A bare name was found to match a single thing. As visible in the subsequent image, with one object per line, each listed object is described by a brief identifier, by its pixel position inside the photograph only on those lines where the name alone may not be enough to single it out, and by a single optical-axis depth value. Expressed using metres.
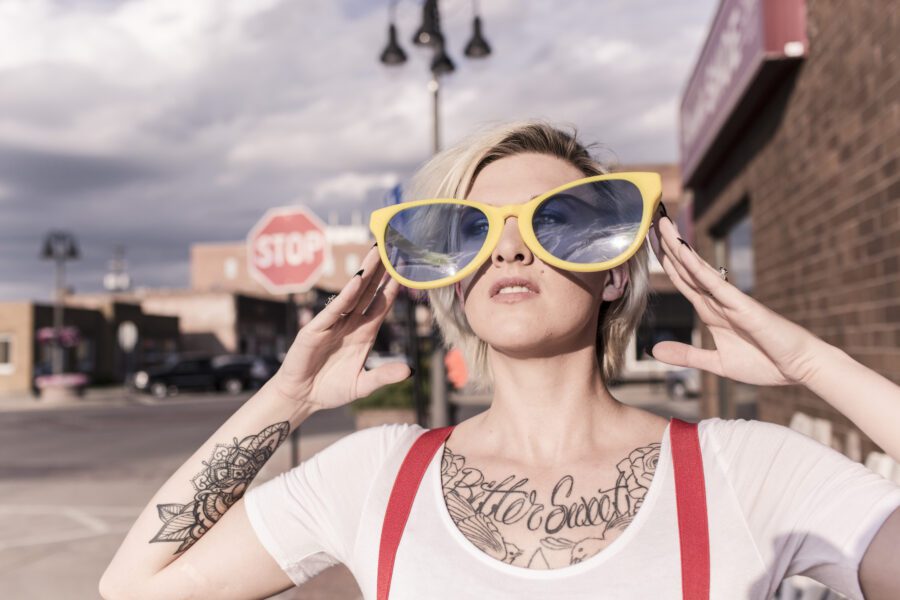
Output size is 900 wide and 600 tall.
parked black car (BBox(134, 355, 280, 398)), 35.44
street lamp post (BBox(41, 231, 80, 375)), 35.19
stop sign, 8.93
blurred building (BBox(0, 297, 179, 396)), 38.94
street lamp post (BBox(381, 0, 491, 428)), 10.37
